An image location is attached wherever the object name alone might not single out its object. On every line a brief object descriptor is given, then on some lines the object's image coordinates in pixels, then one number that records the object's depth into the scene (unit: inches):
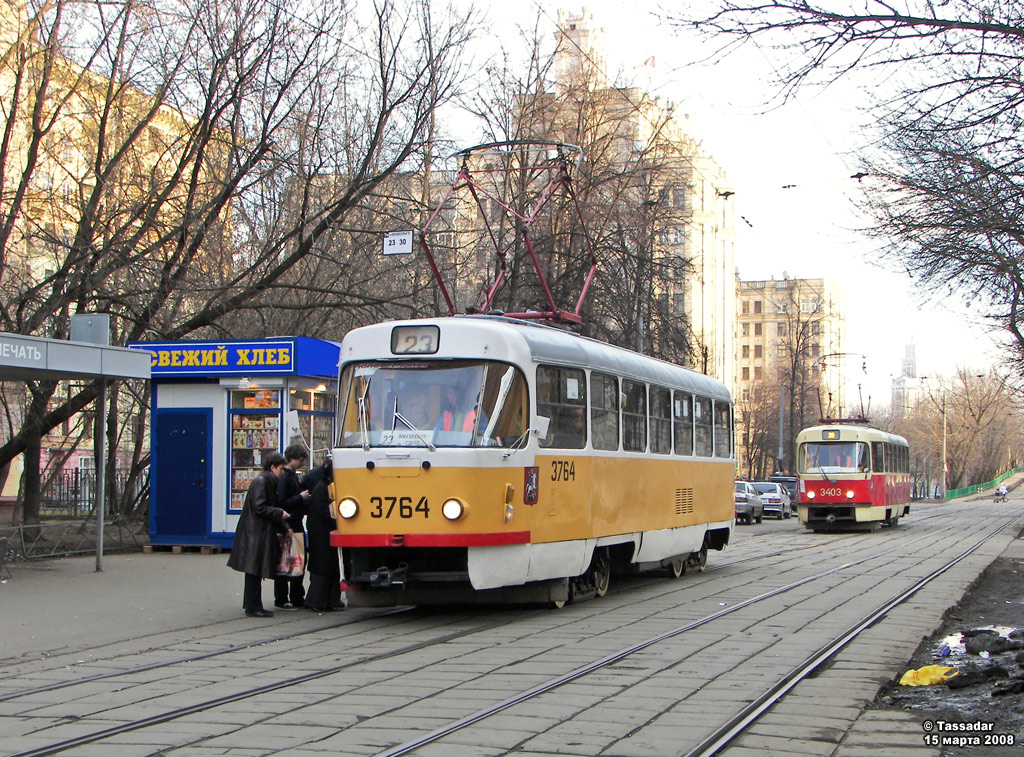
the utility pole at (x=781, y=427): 2283.5
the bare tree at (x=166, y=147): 762.8
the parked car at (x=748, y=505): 1594.5
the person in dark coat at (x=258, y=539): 471.2
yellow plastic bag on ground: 335.3
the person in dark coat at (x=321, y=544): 497.4
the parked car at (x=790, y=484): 2130.2
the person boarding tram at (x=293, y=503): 487.8
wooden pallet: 787.4
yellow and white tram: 442.0
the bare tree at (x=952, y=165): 336.8
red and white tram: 1314.0
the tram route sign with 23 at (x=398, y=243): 766.5
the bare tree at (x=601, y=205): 1131.9
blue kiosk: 775.1
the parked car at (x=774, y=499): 1854.1
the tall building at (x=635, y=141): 1163.9
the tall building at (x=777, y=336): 2425.0
